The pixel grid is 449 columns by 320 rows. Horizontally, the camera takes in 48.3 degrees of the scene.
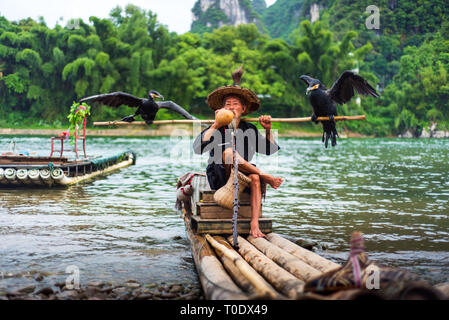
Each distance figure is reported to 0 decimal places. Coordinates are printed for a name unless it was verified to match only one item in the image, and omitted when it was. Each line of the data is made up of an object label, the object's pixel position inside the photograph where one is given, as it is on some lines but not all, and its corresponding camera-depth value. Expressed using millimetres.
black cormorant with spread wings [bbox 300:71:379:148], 5859
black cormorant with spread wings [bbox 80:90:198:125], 6504
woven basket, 5906
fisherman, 5887
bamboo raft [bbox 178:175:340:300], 3883
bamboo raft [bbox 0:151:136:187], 13781
